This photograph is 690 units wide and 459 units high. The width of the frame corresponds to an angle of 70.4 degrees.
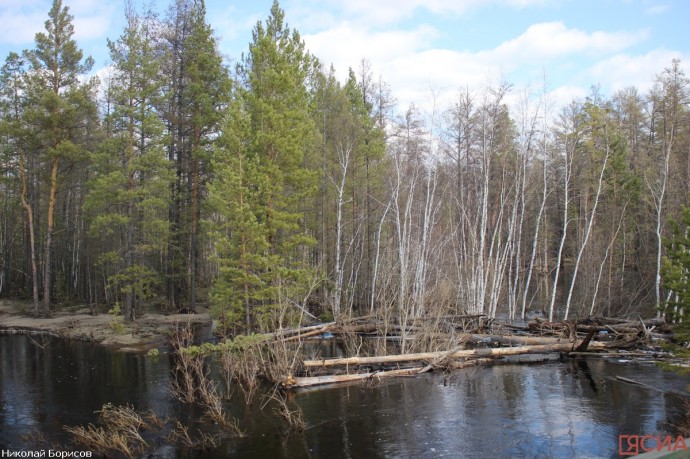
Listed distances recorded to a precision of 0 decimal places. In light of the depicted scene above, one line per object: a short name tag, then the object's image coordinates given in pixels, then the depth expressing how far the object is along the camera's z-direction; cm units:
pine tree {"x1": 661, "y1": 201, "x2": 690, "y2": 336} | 906
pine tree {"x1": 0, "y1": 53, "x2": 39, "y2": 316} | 2417
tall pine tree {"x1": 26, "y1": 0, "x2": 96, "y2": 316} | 2375
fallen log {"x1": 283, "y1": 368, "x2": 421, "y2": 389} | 1231
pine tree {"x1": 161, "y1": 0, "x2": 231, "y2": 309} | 2438
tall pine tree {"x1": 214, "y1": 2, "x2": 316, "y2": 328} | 1703
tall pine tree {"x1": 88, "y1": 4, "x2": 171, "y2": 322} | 2147
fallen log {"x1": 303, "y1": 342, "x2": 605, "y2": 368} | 1344
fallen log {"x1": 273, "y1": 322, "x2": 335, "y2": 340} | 1888
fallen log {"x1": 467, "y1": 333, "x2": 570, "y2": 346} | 1620
